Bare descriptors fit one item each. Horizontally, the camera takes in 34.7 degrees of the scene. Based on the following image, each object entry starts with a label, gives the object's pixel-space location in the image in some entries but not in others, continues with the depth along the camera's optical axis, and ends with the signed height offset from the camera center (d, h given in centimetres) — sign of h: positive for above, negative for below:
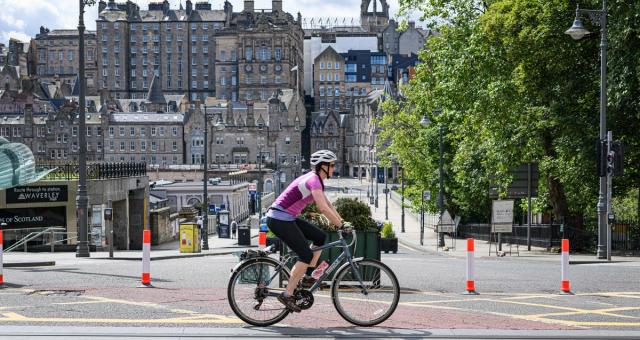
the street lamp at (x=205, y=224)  4816 -401
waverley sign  3797 -199
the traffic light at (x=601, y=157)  2741 -39
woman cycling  1088 -83
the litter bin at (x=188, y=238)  4044 -382
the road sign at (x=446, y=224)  4700 -379
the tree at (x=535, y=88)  3216 +192
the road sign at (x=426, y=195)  5994 -310
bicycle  1099 -162
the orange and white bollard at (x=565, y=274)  1565 -202
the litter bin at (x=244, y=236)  5325 -491
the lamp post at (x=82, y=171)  2795 -83
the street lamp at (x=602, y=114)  2792 +78
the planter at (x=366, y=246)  1628 -166
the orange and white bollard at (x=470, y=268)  1536 -192
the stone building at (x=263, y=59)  19600 +1593
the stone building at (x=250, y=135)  16600 +114
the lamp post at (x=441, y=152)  5290 -53
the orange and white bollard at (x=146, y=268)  1605 -198
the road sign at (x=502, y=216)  3534 -259
